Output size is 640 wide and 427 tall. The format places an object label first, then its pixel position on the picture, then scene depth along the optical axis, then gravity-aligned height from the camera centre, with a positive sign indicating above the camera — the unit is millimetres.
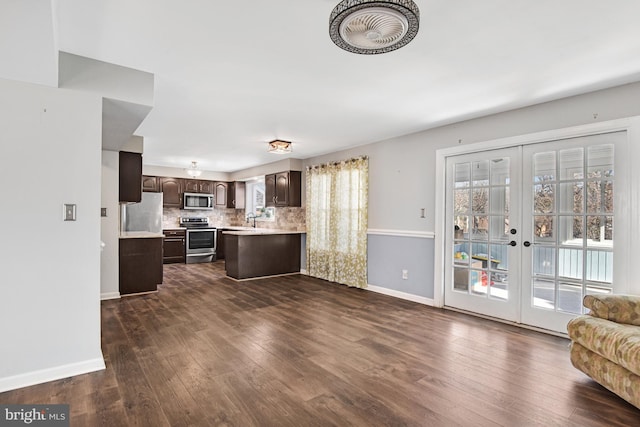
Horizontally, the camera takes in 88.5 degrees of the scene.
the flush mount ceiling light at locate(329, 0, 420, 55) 1596 +986
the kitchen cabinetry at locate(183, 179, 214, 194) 8453 +678
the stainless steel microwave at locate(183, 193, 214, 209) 8320 +283
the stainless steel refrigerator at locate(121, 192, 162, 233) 6558 -76
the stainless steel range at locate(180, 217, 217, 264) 8039 -714
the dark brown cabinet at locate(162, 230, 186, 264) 7824 -836
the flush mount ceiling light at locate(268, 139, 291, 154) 5124 +1038
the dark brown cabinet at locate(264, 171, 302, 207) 6750 +492
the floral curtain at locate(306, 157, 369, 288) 5434 -137
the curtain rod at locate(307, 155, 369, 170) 5438 +911
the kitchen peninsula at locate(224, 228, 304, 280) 5977 -784
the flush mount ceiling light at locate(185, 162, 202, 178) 7444 +921
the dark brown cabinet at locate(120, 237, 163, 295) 4809 -801
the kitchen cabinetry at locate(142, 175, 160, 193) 7809 +656
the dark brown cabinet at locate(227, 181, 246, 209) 9023 +484
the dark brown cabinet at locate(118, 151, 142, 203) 4723 +500
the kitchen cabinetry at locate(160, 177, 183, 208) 8055 +500
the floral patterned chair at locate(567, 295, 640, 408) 1991 -841
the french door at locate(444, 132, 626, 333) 3085 -153
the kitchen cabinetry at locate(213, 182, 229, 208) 8938 +512
